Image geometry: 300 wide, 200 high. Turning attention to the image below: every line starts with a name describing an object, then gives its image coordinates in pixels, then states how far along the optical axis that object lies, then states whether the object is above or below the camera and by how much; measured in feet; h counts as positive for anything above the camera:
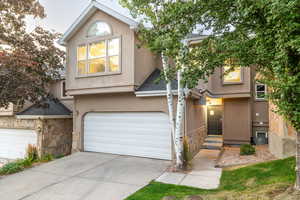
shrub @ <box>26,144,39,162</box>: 33.18 -8.15
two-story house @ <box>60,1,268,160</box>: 28.78 +3.02
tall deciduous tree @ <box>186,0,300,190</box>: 11.25 +5.13
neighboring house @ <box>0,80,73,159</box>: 35.22 -4.07
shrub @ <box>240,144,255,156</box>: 30.09 -6.79
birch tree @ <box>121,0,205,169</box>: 16.19 +7.78
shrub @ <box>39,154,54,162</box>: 31.43 -8.74
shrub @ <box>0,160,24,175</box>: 25.49 -8.53
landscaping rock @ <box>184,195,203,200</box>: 14.80 -7.24
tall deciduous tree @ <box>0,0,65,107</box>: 29.48 +9.56
